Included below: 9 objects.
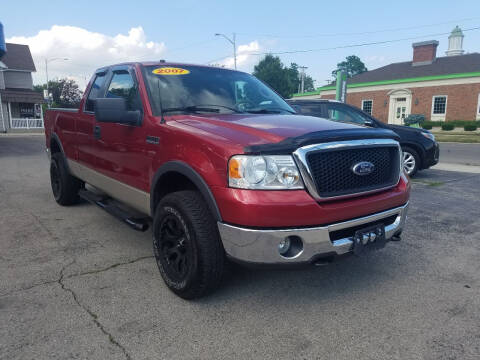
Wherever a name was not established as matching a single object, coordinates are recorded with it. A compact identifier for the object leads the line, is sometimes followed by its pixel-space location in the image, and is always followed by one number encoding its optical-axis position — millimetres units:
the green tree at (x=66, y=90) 57822
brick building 34219
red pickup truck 2430
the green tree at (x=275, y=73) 57938
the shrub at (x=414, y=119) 33031
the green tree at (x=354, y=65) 90625
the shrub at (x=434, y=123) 34031
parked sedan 7938
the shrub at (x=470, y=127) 31016
